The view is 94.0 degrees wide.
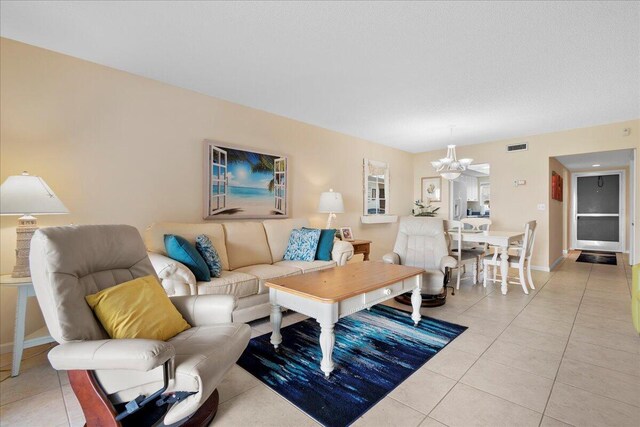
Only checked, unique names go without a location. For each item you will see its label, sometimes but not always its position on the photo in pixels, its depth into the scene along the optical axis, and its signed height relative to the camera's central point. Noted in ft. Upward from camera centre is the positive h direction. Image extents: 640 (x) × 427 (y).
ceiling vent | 18.04 +4.09
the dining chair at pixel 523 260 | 13.03 -2.14
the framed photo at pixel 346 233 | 15.92 -1.09
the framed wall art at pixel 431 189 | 22.18 +1.84
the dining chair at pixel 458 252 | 13.55 -1.87
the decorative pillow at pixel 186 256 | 8.34 -1.22
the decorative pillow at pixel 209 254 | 9.07 -1.30
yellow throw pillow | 4.89 -1.71
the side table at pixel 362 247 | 15.11 -1.78
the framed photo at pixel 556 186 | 18.33 +1.78
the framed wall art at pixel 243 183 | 11.71 +1.26
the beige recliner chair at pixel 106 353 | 4.09 -2.08
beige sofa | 7.91 -1.61
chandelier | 15.08 +2.41
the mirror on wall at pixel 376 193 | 19.01 +1.35
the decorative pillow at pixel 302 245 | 11.84 -1.30
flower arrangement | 22.00 +0.32
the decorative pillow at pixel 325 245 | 11.96 -1.30
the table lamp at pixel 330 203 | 14.56 +0.49
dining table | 12.97 -1.20
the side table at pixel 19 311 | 6.67 -2.28
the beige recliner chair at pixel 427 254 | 10.81 -1.63
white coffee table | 6.58 -1.96
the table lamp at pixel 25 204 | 6.69 +0.18
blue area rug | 5.78 -3.60
